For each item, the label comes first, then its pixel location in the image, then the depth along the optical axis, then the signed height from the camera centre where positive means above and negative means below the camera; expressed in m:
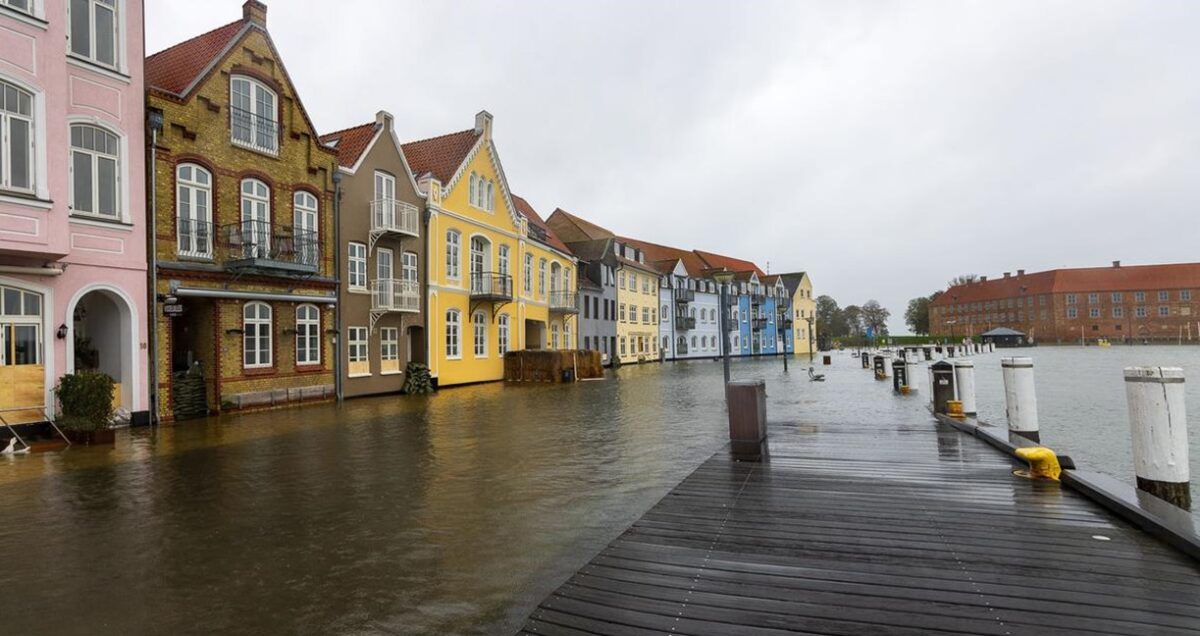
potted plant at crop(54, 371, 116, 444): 11.95 -0.80
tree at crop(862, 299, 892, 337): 130.62 +4.19
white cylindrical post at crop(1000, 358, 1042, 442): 8.84 -1.01
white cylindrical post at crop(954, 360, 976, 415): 12.51 -1.06
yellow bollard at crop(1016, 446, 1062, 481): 6.43 -1.41
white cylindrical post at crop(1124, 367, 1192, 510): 5.58 -1.03
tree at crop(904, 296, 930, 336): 147.00 +4.16
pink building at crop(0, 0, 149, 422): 12.11 +3.63
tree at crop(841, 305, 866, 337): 137.50 +3.90
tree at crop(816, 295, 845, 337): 134.00 +4.97
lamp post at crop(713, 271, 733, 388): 13.90 +1.02
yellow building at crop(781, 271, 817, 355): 89.94 +4.88
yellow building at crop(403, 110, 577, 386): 25.95 +4.43
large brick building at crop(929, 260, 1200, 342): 100.25 +3.85
